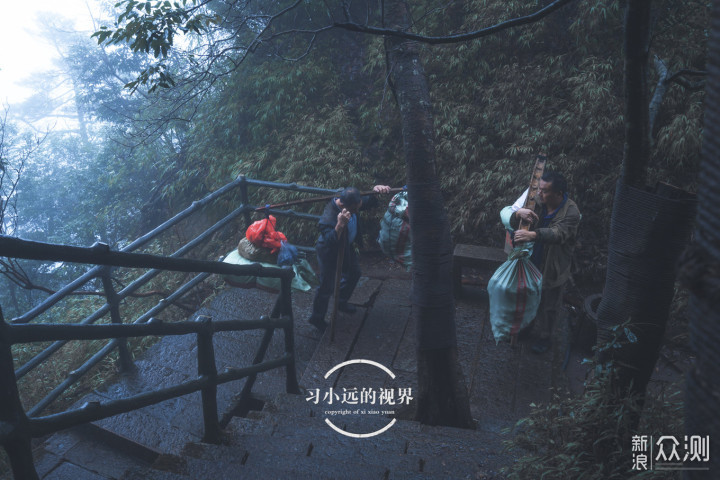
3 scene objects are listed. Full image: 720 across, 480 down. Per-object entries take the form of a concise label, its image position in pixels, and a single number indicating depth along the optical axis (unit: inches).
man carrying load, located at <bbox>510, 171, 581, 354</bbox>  168.2
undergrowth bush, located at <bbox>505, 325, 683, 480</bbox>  81.7
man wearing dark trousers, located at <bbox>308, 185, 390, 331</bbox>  186.2
